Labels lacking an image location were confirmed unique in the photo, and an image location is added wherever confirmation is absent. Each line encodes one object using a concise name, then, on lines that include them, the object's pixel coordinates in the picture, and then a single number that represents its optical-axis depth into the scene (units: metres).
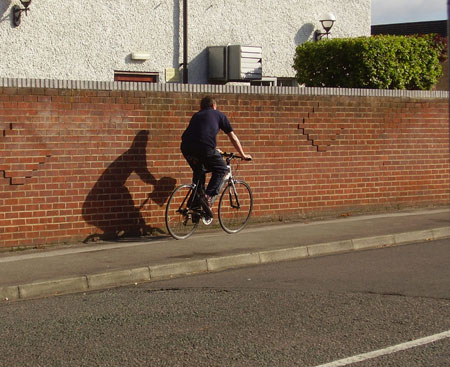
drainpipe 17.36
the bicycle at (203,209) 11.17
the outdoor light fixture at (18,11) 15.37
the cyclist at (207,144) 10.88
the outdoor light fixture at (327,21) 19.00
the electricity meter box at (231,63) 17.86
